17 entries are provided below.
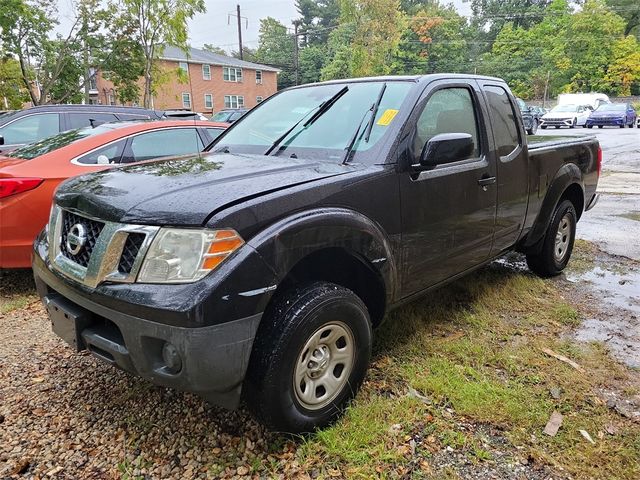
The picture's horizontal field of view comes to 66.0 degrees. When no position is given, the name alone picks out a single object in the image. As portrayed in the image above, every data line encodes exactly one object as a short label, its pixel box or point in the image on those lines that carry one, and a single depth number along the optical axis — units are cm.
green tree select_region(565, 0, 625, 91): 4875
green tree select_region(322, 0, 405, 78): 2800
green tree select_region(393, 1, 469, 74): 5688
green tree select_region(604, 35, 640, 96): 4716
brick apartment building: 3678
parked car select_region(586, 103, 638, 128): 2777
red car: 413
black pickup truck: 199
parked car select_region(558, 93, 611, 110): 3042
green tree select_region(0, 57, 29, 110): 1614
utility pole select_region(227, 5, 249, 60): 4384
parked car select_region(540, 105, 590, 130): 2736
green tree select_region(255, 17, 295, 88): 7136
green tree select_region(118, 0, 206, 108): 1579
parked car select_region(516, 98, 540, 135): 2081
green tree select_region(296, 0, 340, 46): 7550
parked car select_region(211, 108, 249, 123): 1717
